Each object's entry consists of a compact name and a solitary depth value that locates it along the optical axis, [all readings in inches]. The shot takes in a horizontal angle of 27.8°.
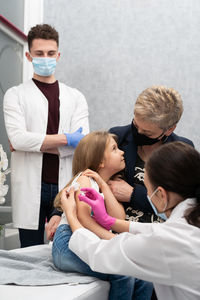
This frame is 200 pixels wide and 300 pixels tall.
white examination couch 48.5
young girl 58.8
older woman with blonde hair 72.4
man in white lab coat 94.2
